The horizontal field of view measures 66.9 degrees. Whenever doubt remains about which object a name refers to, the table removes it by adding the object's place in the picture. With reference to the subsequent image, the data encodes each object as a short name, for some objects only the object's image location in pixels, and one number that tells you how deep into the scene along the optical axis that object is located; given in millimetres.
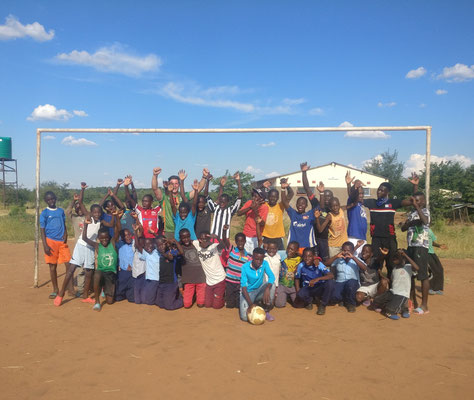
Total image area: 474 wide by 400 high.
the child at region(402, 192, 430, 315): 5406
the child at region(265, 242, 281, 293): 5723
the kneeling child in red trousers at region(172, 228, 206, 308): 5824
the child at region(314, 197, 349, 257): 5969
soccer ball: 4914
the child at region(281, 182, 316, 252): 6094
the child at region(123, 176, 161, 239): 6262
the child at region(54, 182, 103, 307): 5846
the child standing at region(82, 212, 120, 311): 5832
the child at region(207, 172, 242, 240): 6404
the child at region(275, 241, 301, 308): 5750
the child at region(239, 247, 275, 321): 5250
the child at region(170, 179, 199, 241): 6188
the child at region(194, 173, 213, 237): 6289
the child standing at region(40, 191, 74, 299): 6156
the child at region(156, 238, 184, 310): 5695
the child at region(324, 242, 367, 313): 5582
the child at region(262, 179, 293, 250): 6184
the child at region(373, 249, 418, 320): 5215
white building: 29250
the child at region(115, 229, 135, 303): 6031
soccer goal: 6379
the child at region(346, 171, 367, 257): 6008
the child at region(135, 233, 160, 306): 5855
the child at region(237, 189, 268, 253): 6195
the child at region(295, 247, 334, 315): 5461
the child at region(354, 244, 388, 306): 5682
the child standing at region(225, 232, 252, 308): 5719
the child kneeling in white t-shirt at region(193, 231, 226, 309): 5746
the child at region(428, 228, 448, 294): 6258
